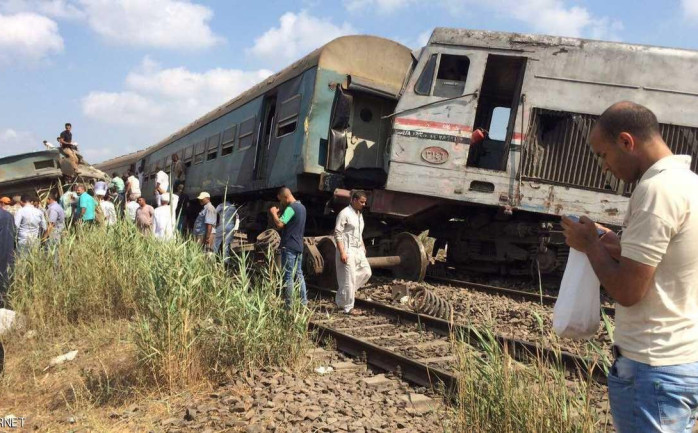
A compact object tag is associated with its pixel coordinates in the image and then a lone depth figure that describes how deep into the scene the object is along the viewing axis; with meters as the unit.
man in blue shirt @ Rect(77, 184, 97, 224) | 9.64
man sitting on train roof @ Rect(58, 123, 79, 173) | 13.79
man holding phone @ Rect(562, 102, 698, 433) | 1.72
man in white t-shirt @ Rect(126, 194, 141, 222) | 11.01
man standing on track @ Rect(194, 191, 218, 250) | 8.89
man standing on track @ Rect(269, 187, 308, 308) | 6.78
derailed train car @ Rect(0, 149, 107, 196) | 13.38
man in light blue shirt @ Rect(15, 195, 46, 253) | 8.02
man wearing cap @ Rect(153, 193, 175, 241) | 9.15
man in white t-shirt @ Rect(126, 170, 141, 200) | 12.75
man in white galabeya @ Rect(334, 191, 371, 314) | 6.98
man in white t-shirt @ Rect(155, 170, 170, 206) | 9.43
